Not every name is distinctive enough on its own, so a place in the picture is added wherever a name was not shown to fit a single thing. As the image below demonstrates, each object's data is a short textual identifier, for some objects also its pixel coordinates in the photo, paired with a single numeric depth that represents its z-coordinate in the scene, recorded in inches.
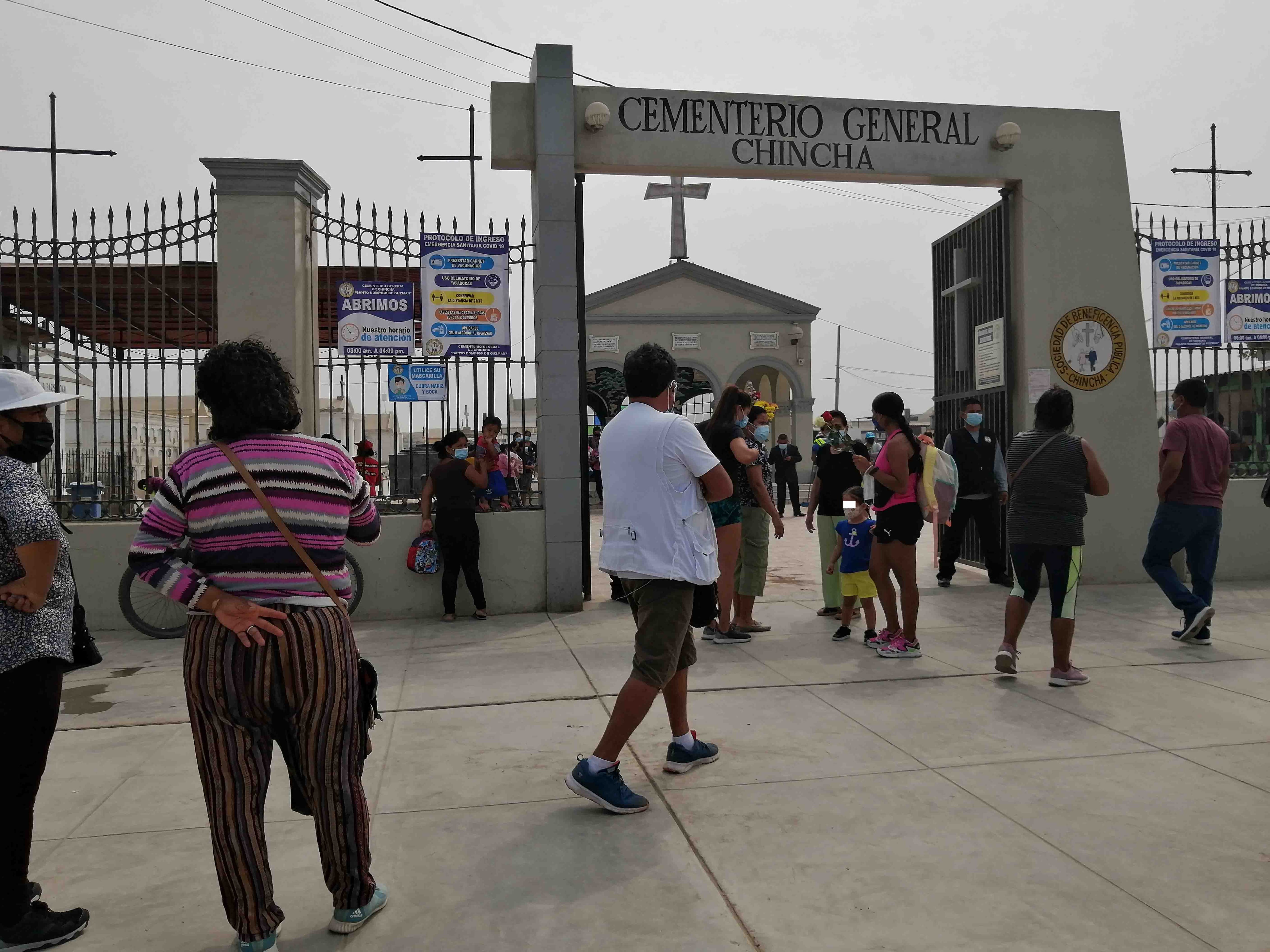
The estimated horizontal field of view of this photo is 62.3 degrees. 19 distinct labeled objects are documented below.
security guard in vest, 392.2
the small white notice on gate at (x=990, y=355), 394.6
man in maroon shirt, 276.8
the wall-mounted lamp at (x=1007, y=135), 378.3
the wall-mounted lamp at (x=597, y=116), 350.3
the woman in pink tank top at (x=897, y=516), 258.7
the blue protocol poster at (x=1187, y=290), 396.8
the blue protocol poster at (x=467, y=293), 356.5
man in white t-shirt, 158.4
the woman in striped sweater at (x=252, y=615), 109.3
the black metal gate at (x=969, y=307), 397.1
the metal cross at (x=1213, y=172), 657.0
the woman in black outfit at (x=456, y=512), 339.0
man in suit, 780.0
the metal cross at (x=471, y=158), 568.7
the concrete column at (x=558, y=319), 351.3
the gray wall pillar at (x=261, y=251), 346.6
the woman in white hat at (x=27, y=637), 115.5
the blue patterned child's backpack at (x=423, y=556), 344.5
